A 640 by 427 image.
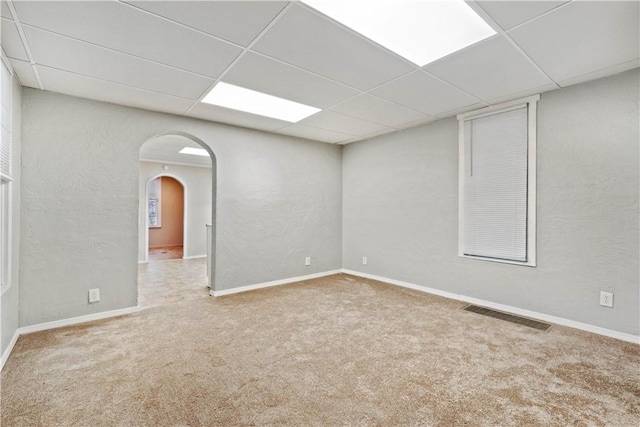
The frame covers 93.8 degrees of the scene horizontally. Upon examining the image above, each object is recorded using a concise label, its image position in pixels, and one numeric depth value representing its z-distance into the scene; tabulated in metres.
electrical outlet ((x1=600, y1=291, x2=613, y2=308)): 2.75
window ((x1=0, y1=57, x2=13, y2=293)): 2.25
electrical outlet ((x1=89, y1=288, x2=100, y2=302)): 3.15
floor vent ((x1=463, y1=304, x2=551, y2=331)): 2.98
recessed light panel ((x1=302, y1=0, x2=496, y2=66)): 1.79
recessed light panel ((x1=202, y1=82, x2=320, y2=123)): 3.05
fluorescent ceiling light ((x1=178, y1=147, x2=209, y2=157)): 5.85
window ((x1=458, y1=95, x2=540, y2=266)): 3.27
